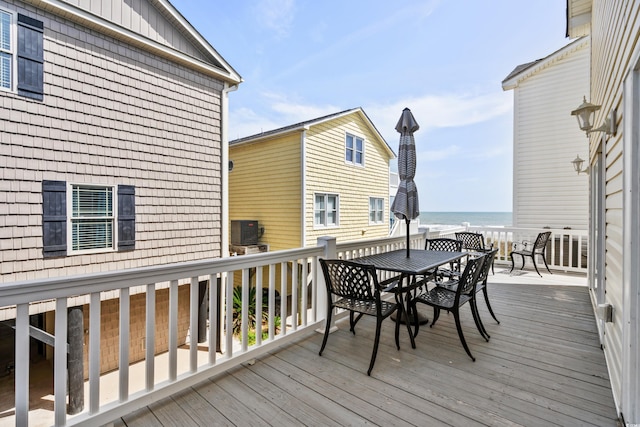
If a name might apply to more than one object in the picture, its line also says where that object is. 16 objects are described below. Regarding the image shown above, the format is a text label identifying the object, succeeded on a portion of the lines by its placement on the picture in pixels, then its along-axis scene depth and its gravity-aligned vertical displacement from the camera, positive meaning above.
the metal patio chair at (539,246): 5.82 -0.65
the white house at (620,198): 1.55 +0.10
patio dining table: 2.74 -0.51
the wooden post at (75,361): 4.22 -2.25
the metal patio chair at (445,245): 4.51 -0.51
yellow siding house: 9.31 +1.07
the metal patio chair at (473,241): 5.33 -0.52
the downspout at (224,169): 6.60 +0.91
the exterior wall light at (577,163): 6.02 +1.00
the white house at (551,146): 7.11 +1.63
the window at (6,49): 4.09 +2.17
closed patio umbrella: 3.34 +0.48
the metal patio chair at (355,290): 2.41 -0.67
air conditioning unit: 9.74 -0.68
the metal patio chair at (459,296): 2.61 -0.80
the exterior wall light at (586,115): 2.81 +0.94
